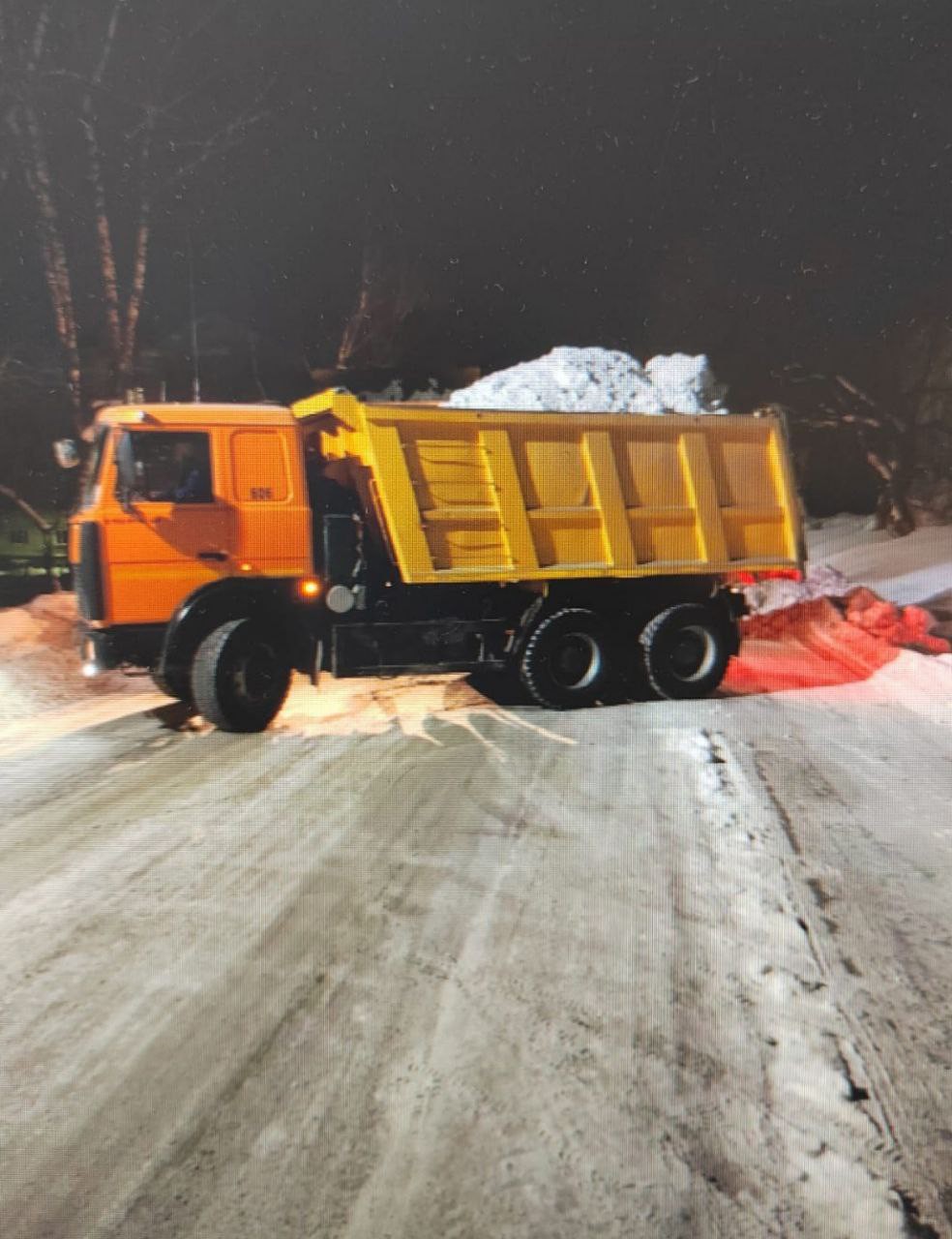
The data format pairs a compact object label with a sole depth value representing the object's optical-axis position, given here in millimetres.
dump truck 7113
